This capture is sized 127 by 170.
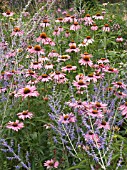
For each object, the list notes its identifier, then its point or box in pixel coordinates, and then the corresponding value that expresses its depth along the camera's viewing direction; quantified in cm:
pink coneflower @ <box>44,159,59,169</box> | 227
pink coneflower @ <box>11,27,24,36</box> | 372
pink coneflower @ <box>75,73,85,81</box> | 287
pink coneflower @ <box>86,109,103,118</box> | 231
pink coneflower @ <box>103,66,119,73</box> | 321
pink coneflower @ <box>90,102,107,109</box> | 243
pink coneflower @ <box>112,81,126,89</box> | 293
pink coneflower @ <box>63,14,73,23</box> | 472
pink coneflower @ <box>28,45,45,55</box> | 327
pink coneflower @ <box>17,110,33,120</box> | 246
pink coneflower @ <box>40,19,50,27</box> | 432
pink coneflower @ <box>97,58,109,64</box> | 355
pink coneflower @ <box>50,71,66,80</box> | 298
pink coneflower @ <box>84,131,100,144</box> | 215
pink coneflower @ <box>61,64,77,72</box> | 322
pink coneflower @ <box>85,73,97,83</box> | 294
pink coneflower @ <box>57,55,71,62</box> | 353
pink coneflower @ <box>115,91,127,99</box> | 277
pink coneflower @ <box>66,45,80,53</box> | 367
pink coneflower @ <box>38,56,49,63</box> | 329
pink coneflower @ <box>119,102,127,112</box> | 251
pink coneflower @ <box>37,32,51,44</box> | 364
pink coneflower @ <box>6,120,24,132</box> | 240
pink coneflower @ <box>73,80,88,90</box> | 273
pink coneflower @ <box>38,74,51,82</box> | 289
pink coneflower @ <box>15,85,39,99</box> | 255
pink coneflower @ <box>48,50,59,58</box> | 366
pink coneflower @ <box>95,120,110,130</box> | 229
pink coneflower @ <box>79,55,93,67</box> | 331
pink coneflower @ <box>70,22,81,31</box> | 440
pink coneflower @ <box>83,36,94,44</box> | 399
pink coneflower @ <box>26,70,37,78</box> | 300
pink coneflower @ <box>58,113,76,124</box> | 232
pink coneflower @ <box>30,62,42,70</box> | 313
